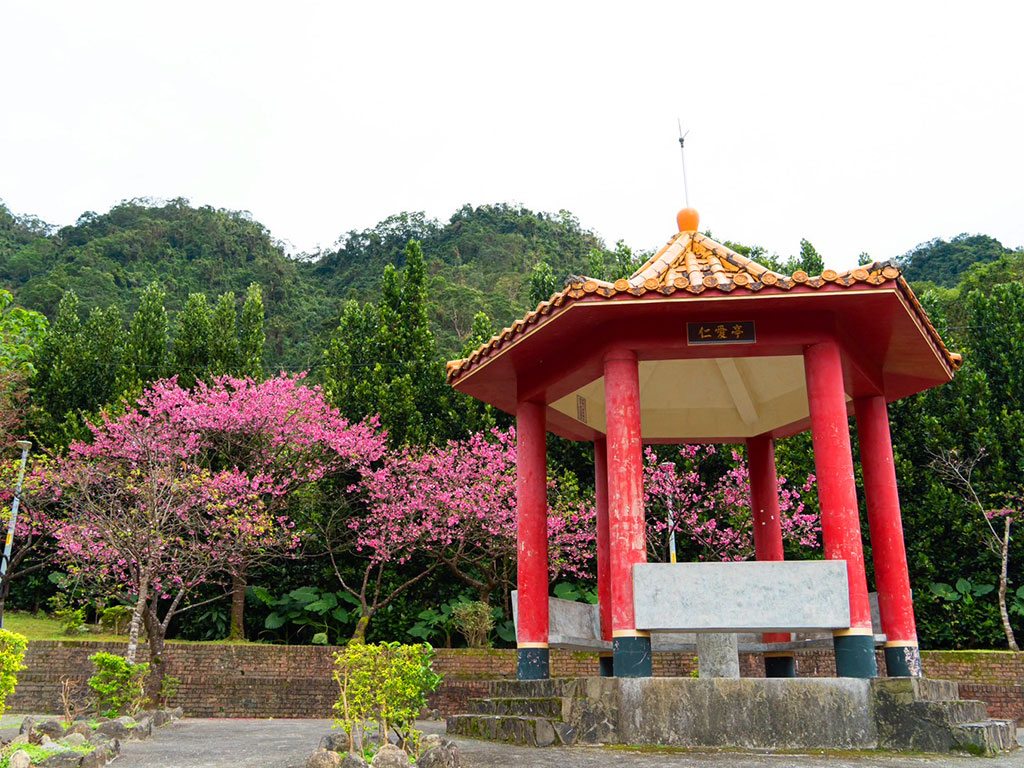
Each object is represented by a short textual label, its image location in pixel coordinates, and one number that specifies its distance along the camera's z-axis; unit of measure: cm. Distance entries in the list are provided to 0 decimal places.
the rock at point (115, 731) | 885
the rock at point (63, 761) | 600
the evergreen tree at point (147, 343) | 2111
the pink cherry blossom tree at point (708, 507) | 1670
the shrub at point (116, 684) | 1097
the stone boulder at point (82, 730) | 854
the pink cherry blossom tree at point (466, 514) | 1631
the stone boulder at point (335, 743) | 665
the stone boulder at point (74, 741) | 775
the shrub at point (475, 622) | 1608
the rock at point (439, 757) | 544
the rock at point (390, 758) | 532
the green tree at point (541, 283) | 2012
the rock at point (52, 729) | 831
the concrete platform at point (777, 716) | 621
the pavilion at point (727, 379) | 705
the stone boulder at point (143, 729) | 918
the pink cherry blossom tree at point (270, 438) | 1739
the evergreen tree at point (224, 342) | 2131
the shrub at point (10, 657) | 706
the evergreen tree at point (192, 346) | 2105
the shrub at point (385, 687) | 621
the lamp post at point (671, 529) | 1633
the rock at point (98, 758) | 621
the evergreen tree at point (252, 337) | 2162
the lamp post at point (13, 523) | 1734
